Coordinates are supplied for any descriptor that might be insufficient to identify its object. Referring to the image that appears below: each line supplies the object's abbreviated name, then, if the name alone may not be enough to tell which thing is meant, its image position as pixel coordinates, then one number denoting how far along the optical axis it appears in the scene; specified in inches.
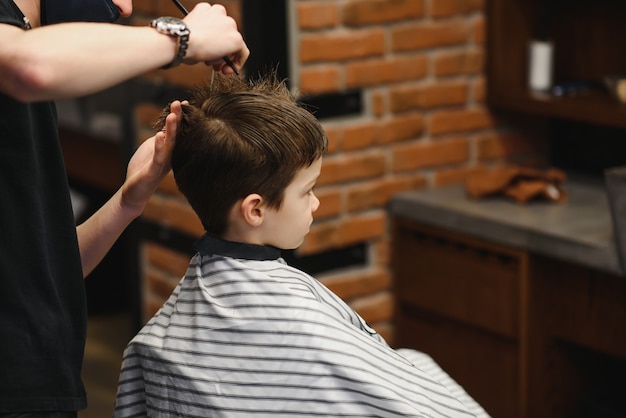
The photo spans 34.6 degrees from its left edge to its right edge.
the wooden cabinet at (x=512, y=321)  108.3
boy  61.1
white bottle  125.2
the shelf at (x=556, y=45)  121.9
